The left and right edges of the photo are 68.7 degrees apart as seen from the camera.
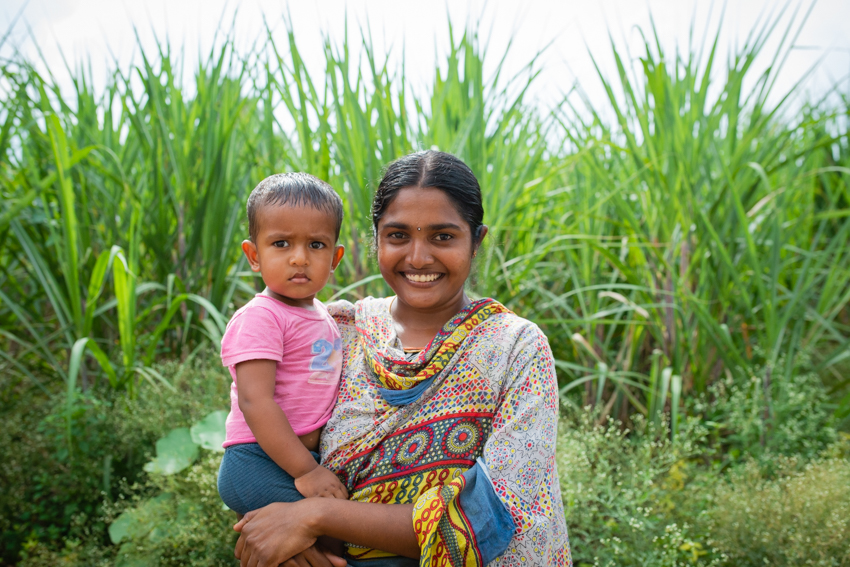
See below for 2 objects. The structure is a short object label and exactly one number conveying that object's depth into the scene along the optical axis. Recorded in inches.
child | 59.8
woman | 55.4
